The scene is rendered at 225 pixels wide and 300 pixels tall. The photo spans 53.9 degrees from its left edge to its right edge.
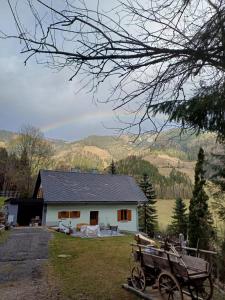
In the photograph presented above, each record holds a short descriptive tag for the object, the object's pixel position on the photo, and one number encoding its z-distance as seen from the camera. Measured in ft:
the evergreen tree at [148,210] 106.28
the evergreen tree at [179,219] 100.11
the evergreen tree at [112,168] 128.30
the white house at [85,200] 68.42
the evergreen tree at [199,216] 69.72
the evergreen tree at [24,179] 102.93
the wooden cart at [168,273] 14.83
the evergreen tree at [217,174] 34.60
